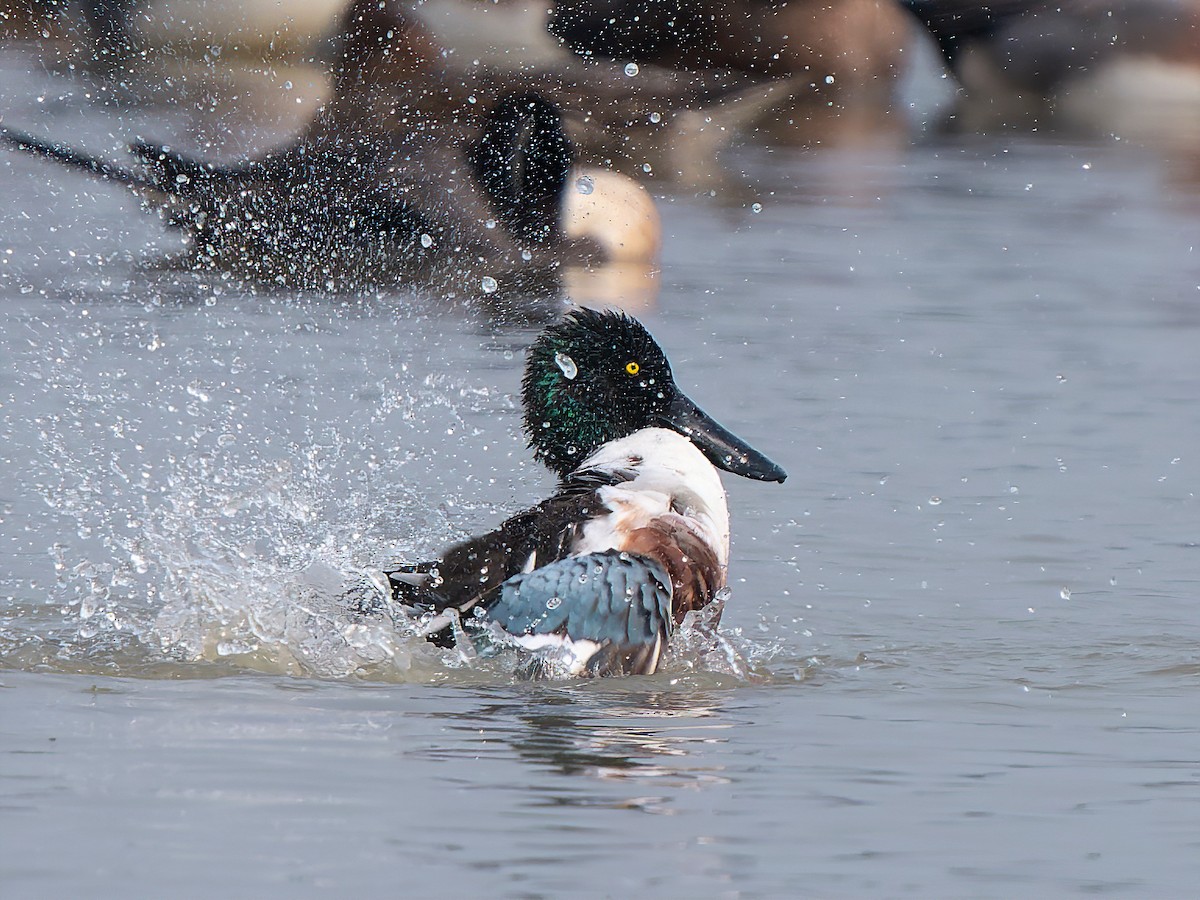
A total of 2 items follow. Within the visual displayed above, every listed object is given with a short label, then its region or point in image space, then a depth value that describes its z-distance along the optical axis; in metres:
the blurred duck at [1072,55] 16.80
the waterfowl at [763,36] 17.06
